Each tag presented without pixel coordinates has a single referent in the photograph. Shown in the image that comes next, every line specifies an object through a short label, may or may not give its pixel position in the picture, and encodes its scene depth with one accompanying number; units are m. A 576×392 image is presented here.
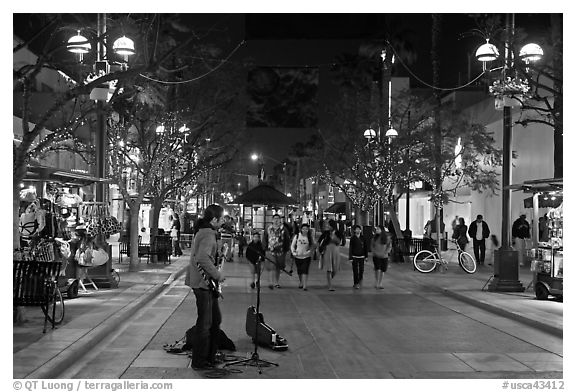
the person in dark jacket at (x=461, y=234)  30.27
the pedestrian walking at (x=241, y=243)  32.28
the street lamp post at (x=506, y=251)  19.78
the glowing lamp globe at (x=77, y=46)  14.13
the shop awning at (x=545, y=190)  17.24
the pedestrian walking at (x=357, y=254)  21.44
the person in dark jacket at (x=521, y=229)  28.11
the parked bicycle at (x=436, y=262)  26.50
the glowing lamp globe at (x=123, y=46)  15.92
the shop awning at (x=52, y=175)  15.66
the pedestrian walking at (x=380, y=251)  21.59
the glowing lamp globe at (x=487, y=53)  17.98
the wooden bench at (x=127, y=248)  30.00
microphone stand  10.13
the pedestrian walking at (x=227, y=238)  33.53
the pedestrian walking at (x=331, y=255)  21.72
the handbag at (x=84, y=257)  17.56
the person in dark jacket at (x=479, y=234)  30.12
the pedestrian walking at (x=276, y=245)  21.55
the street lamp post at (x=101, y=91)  14.76
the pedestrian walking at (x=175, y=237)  34.75
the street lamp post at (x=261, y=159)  44.26
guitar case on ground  11.37
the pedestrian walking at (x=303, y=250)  21.27
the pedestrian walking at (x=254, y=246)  19.23
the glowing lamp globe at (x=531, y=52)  16.25
